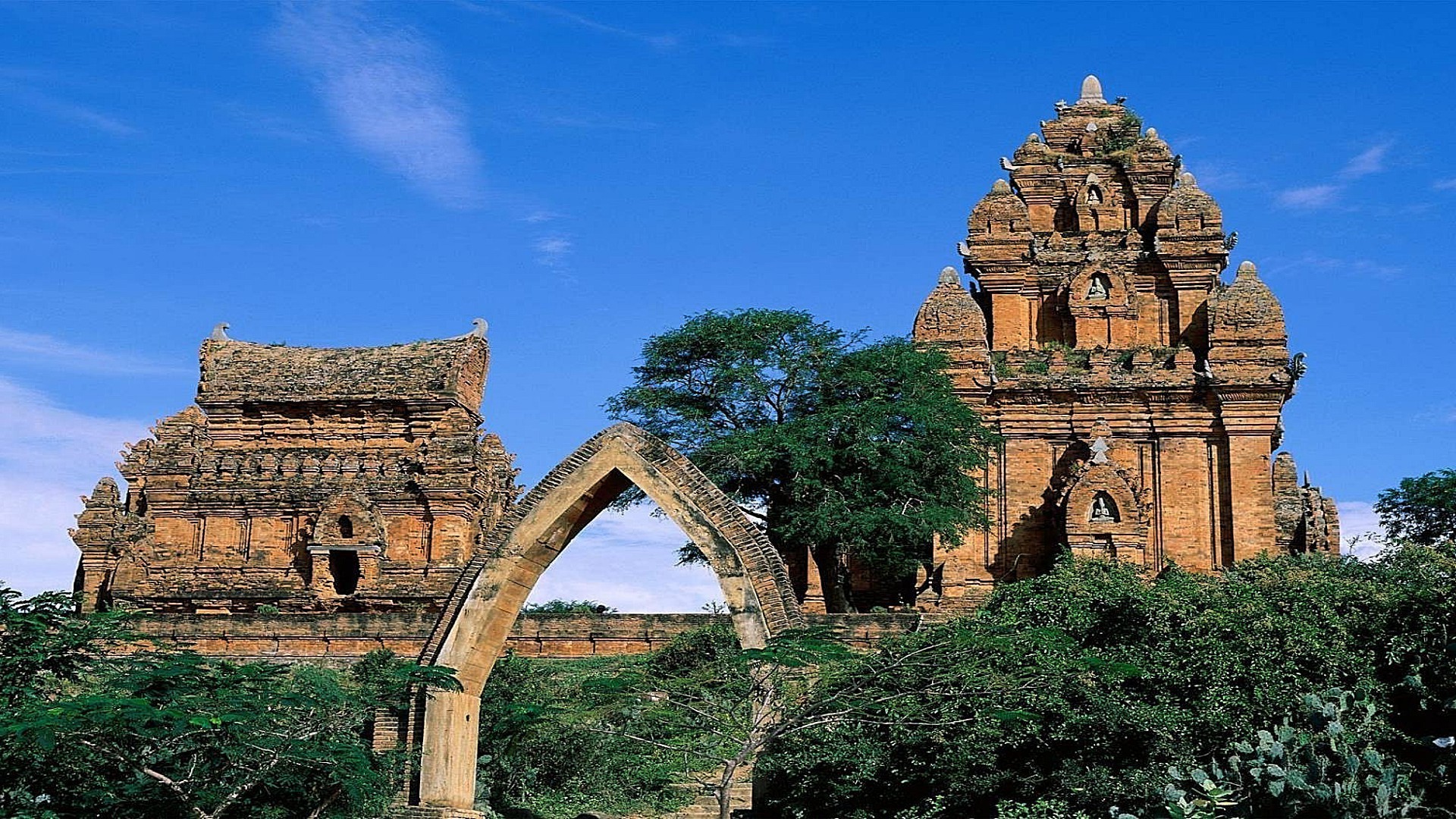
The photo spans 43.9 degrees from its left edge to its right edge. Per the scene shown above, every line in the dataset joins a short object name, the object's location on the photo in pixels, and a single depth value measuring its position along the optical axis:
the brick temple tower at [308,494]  36.56
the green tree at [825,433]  35.00
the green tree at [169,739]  18.03
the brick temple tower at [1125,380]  38.81
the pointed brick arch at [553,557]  18.02
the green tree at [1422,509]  48.59
